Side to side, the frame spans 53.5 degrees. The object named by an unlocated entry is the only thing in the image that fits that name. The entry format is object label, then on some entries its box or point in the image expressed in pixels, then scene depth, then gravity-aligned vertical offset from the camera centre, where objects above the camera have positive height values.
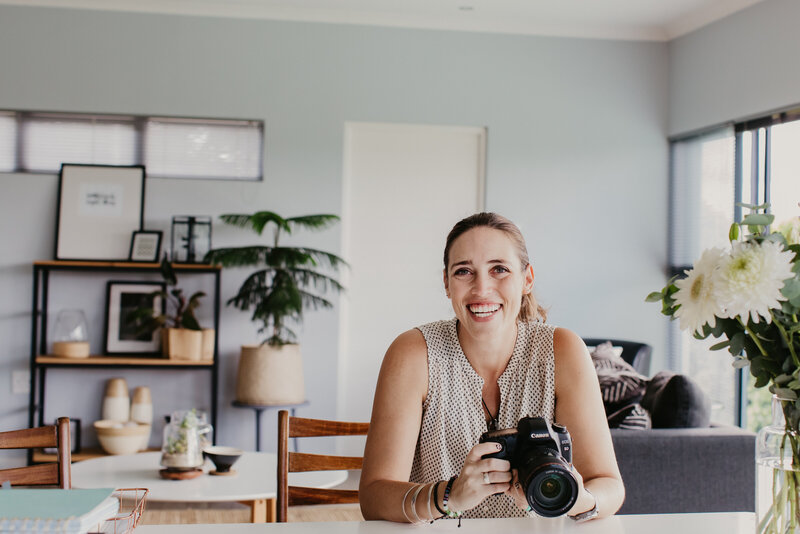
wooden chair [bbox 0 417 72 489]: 1.60 -0.35
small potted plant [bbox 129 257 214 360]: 4.24 -0.24
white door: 4.71 +0.38
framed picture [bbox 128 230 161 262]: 4.41 +0.21
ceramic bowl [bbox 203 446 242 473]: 2.63 -0.57
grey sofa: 2.64 -0.58
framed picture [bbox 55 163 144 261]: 4.44 +0.40
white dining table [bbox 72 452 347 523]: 2.40 -0.63
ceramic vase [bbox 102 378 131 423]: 4.30 -0.65
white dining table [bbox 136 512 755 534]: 1.23 -0.37
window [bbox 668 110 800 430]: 4.00 +0.57
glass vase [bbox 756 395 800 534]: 1.03 -0.22
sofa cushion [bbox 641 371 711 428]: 2.79 -0.38
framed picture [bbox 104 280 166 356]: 4.45 -0.19
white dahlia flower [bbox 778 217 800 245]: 1.02 +0.09
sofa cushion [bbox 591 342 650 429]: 2.78 -0.37
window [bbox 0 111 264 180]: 4.49 +0.80
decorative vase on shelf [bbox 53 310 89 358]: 4.28 -0.27
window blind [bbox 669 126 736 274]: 4.45 +0.62
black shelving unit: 4.22 -0.41
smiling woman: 1.51 -0.18
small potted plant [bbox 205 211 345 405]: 4.12 -0.08
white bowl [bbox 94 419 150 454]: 3.99 -0.78
